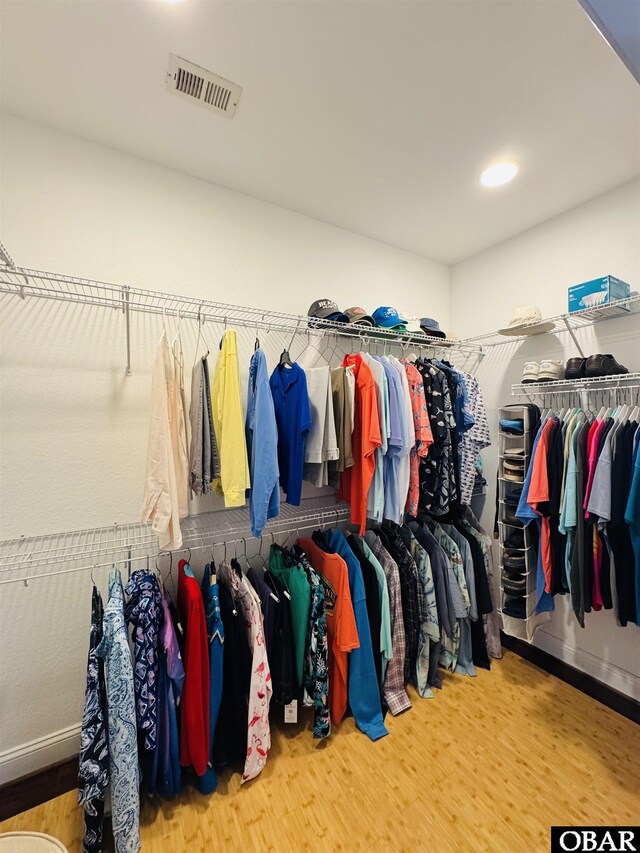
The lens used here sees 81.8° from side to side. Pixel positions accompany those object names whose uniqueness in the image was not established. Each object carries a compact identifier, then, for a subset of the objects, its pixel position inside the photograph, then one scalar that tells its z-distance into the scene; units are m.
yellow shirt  1.43
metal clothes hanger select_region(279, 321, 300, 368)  1.71
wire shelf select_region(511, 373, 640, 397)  1.77
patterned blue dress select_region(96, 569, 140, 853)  1.19
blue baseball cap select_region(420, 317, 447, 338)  2.32
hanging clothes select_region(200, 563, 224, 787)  1.44
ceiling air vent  1.30
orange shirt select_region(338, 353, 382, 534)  1.71
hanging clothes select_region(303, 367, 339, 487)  1.69
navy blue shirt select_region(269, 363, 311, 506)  1.63
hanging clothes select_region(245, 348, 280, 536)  1.47
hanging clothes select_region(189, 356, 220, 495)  1.49
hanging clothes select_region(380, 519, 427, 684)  1.98
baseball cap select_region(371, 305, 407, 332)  2.07
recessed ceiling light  1.78
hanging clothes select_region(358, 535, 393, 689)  1.83
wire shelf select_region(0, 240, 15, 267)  1.14
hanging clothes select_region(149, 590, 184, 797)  1.36
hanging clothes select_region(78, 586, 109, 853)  1.17
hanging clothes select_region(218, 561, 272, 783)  1.47
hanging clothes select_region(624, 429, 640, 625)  1.46
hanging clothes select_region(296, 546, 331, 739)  1.64
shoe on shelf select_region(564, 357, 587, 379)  1.84
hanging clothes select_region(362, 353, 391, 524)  1.76
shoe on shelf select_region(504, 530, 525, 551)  2.03
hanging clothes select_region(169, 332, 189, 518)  1.47
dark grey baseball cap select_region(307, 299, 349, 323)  1.92
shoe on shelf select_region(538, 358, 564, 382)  1.95
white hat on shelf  2.04
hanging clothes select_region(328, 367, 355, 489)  1.74
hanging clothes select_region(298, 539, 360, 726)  1.68
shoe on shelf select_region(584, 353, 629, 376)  1.76
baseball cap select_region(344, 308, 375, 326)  1.98
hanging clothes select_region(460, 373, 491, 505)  2.15
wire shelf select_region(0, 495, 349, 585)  1.46
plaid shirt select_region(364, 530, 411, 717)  1.89
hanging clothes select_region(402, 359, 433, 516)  1.87
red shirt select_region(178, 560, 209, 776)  1.38
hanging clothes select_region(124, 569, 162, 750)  1.30
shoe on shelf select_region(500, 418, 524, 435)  2.07
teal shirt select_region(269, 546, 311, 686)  1.66
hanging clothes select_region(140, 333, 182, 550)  1.37
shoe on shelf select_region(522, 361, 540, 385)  2.03
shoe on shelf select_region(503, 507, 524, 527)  2.04
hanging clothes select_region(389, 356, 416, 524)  1.79
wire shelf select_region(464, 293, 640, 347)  1.73
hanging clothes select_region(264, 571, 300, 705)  1.60
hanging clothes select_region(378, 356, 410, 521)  1.78
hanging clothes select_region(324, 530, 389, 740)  1.77
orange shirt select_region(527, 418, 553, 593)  1.81
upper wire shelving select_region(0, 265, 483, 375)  1.46
